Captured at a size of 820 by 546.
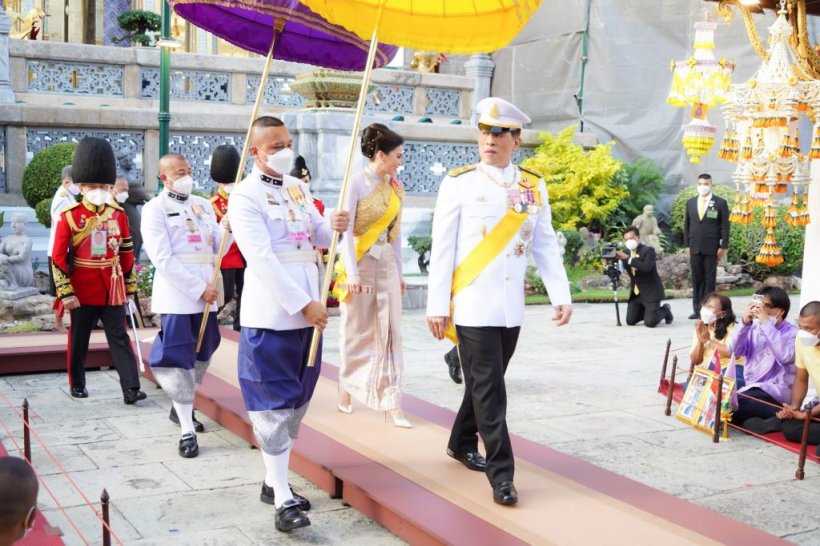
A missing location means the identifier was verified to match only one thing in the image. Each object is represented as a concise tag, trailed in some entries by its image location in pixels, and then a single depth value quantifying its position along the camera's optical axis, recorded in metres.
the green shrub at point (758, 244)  15.99
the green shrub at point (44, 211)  12.31
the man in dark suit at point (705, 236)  12.45
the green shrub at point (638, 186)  17.66
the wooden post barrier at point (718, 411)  6.37
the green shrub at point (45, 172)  12.74
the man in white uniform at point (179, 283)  6.13
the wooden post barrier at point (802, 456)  5.65
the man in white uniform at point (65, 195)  9.48
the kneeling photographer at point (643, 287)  11.80
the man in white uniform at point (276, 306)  4.75
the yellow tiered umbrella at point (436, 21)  5.23
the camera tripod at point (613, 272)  12.26
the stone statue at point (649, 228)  16.14
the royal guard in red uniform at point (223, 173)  9.02
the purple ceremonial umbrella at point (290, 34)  6.37
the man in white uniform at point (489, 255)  4.98
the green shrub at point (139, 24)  18.47
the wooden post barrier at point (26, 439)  5.39
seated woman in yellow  6.99
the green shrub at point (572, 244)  15.97
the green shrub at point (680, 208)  17.45
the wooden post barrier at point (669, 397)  7.14
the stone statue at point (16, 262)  10.87
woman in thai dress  6.31
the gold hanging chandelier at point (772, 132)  7.04
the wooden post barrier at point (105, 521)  3.68
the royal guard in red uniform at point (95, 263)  7.14
